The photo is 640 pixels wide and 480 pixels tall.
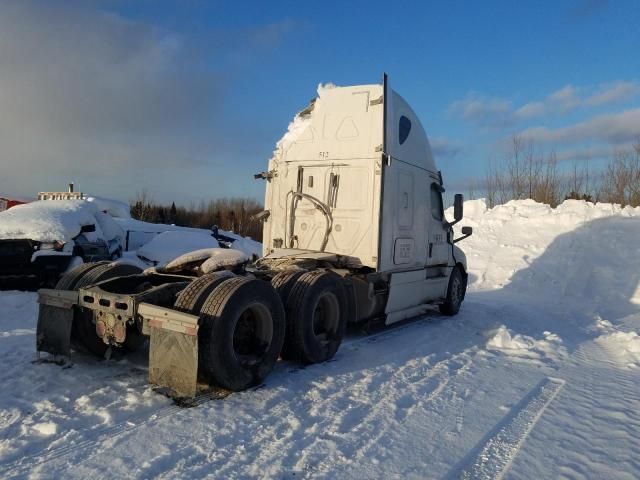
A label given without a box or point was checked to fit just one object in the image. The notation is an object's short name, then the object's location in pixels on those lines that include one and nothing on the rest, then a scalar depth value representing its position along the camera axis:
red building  19.47
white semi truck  4.65
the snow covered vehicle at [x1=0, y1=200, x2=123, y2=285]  8.75
